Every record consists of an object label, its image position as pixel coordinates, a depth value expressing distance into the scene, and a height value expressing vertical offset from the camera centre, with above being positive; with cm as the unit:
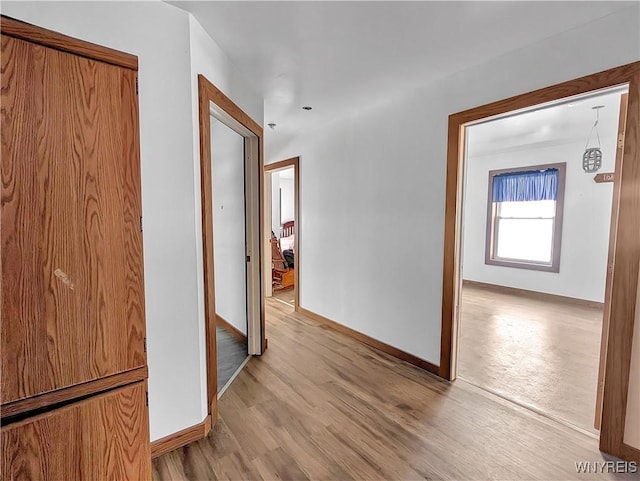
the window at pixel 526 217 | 513 +3
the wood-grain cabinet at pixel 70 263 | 103 -17
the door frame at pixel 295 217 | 434 +0
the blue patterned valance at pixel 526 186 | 516 +56
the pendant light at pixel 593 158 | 378 +73
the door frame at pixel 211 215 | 193 +1
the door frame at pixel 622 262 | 167 -23
